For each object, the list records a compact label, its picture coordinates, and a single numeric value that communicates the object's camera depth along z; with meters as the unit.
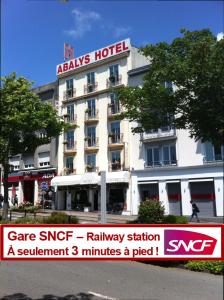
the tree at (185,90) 8.38
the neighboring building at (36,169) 30.61
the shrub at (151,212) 10.84
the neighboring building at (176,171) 22.14
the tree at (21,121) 15.82
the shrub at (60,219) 12.29
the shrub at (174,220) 10.41
